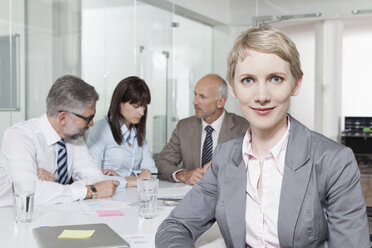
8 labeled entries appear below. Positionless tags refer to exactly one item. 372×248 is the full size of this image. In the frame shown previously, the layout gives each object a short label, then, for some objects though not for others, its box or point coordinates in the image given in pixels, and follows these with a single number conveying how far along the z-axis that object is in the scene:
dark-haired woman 3.44
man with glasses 2.43
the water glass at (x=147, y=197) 2.05
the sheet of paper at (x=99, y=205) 2.19
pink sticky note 2.08
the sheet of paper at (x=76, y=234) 1.63
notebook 1.53
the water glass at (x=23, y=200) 1.93
